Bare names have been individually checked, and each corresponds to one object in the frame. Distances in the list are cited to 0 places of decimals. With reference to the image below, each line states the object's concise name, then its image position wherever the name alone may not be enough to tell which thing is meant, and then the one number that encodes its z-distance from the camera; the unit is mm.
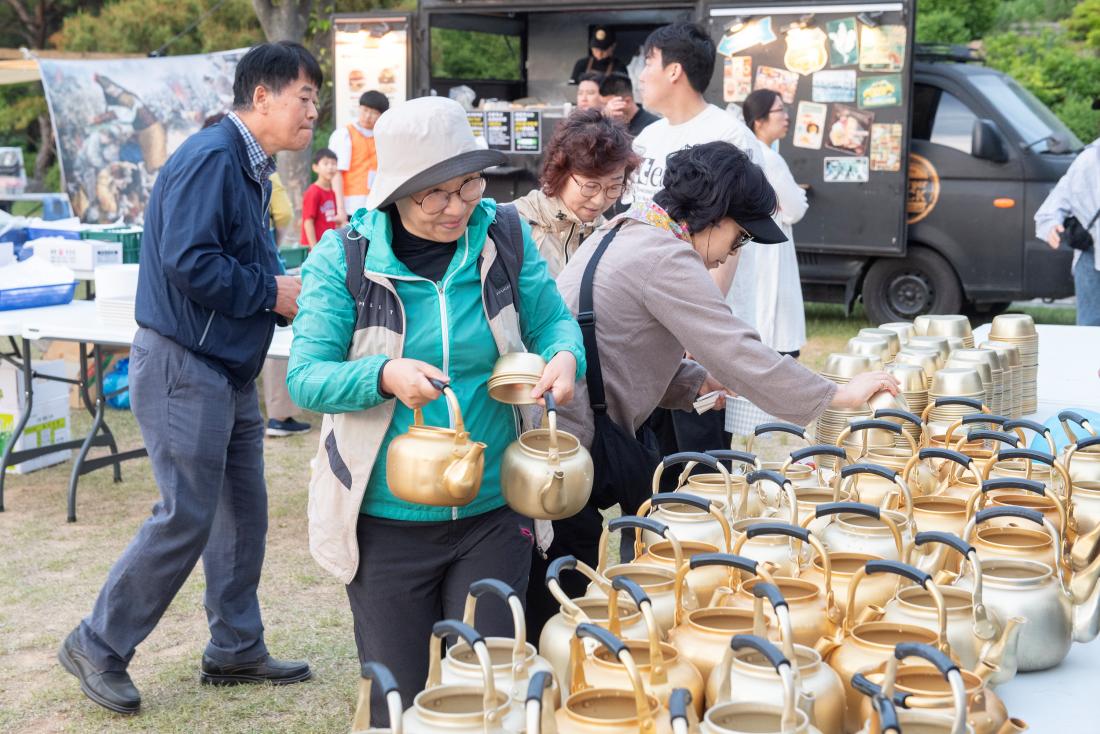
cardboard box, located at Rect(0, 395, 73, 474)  6012
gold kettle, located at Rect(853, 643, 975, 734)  1329
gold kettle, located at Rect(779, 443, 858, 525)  2281
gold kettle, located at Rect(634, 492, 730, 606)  1948
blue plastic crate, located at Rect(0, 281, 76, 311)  5562
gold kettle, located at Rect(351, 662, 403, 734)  1250
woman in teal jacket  2146
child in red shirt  8016
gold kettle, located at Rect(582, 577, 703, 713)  1491
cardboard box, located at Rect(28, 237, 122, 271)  6539
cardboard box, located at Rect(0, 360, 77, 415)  6008
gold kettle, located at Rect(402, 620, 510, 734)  1333
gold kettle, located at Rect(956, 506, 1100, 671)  1827
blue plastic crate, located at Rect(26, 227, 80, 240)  7031
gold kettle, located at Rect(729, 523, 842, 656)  1711
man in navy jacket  3084
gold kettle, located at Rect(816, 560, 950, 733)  1599
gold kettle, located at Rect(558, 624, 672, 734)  1361
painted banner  11680
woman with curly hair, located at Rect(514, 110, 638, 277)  3658
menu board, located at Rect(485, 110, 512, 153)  9625
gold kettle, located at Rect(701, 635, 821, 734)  1319
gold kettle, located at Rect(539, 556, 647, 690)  1630
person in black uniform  9438
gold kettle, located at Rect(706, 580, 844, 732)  1448
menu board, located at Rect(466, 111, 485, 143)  9633
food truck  8352
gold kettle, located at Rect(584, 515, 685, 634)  1772
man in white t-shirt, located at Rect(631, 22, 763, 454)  4078
